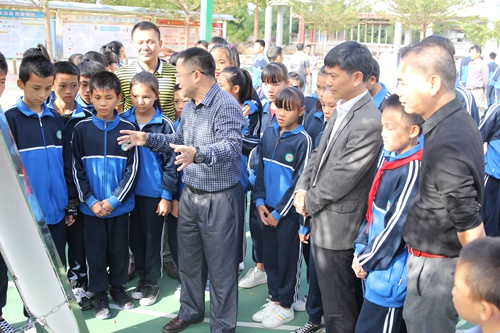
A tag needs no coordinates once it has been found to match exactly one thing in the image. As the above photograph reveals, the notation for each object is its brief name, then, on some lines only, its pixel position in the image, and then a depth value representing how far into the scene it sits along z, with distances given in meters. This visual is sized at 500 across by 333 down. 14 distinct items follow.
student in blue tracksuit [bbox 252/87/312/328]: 3.65
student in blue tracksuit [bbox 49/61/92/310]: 3.72
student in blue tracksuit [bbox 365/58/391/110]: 3.88
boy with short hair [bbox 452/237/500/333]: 1.62
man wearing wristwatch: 3.18
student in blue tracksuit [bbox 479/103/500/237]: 4.41
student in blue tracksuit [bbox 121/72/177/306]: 3.82
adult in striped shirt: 4.25
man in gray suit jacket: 2.80
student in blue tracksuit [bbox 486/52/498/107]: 13.55
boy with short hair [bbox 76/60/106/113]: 4.11
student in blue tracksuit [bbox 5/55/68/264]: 3.31
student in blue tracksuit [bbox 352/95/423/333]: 2.57
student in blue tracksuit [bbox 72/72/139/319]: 3.62
